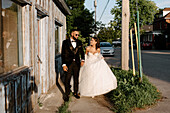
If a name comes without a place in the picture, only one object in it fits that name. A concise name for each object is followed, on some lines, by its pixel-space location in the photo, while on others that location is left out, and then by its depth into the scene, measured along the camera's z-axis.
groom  5.50
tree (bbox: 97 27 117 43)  65.66
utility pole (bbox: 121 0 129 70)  7.81
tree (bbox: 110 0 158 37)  42.22
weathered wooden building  3.36
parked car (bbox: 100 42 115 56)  22.42
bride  5.67
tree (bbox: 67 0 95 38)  20.33
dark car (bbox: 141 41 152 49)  42.79
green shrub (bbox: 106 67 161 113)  4.89
